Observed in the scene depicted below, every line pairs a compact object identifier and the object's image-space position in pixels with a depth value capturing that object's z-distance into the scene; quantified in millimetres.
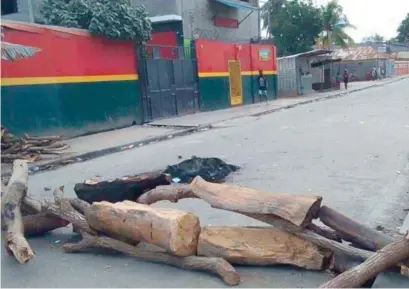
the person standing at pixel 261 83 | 25500
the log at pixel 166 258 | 3876
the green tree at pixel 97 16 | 15094
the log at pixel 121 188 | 5227
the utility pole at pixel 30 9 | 17547
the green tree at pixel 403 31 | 88344
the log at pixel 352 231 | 3811
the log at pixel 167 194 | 4812
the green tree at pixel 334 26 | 42094
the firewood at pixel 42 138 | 12095
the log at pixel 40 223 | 5133
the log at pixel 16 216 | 4164
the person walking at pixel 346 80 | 37712
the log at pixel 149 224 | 4027
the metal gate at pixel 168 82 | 17531
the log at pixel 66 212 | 4746
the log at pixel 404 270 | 3553
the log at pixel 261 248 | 3951
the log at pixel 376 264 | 3389
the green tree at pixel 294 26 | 37188
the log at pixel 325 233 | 4051
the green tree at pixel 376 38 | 95350
